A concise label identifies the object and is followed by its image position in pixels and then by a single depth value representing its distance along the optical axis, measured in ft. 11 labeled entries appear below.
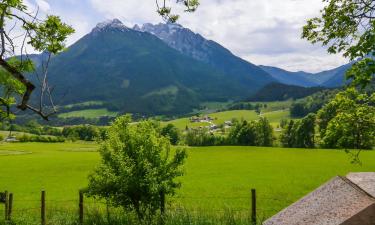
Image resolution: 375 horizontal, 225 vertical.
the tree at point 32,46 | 31.68
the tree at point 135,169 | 61.41
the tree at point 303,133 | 412.98
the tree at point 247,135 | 459.32
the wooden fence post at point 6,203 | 67.93
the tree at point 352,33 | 43.75
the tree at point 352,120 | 49.78
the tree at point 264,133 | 453.99
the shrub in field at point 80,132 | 615.98
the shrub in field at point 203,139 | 508.49
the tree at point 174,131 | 538.63
